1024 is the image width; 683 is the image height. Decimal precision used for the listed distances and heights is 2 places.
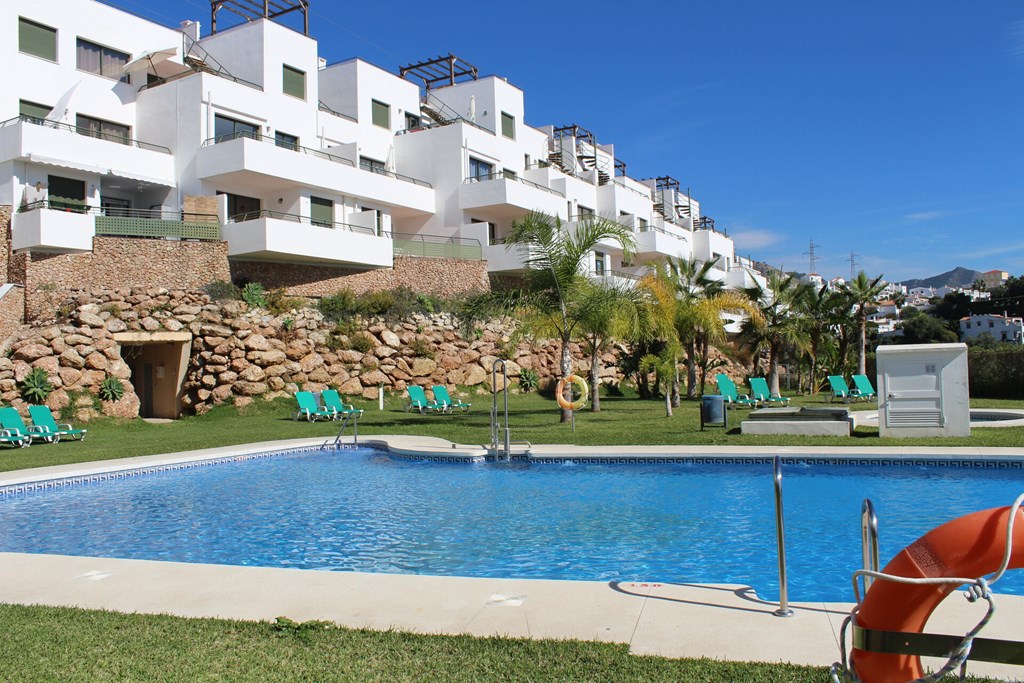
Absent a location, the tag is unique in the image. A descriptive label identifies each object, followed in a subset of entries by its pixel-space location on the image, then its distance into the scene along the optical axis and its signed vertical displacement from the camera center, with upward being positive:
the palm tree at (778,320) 32.84 +1.92
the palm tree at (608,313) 20.67 +1.45
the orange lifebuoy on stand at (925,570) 2.91 -0.75
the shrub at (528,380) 31.22 -0.36
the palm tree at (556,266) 20.55 +2.66
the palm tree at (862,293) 34.84 +3.10
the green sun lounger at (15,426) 17.30 -0.99
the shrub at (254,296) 26.22 +2.56
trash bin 18.14 -0.94
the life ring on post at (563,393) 17.64 -0.52
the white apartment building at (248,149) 24.91 +8.26
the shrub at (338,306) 27.89 +2.34
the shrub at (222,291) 25.66 +2.67
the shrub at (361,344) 27.28 +0.99
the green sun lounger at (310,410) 22.34 -1.00
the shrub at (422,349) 28.52 +0.82
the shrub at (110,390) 22.03 -0.33
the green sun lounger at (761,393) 27.12 -0.87
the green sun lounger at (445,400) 25.11 -0.86
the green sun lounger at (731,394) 24.88 -0.85
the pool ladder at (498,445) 14.51 -1.31
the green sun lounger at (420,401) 24.83 -0.86
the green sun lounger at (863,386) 27.61 -0.71
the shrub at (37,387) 20.66 -0.20
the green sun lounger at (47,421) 18.00 -0.95
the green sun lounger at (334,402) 23.02 -0.80
